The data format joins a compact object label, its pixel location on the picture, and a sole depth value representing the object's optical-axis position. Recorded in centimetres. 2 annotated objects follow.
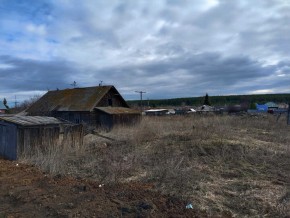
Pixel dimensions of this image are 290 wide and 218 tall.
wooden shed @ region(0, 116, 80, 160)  907
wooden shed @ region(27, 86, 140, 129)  1915
